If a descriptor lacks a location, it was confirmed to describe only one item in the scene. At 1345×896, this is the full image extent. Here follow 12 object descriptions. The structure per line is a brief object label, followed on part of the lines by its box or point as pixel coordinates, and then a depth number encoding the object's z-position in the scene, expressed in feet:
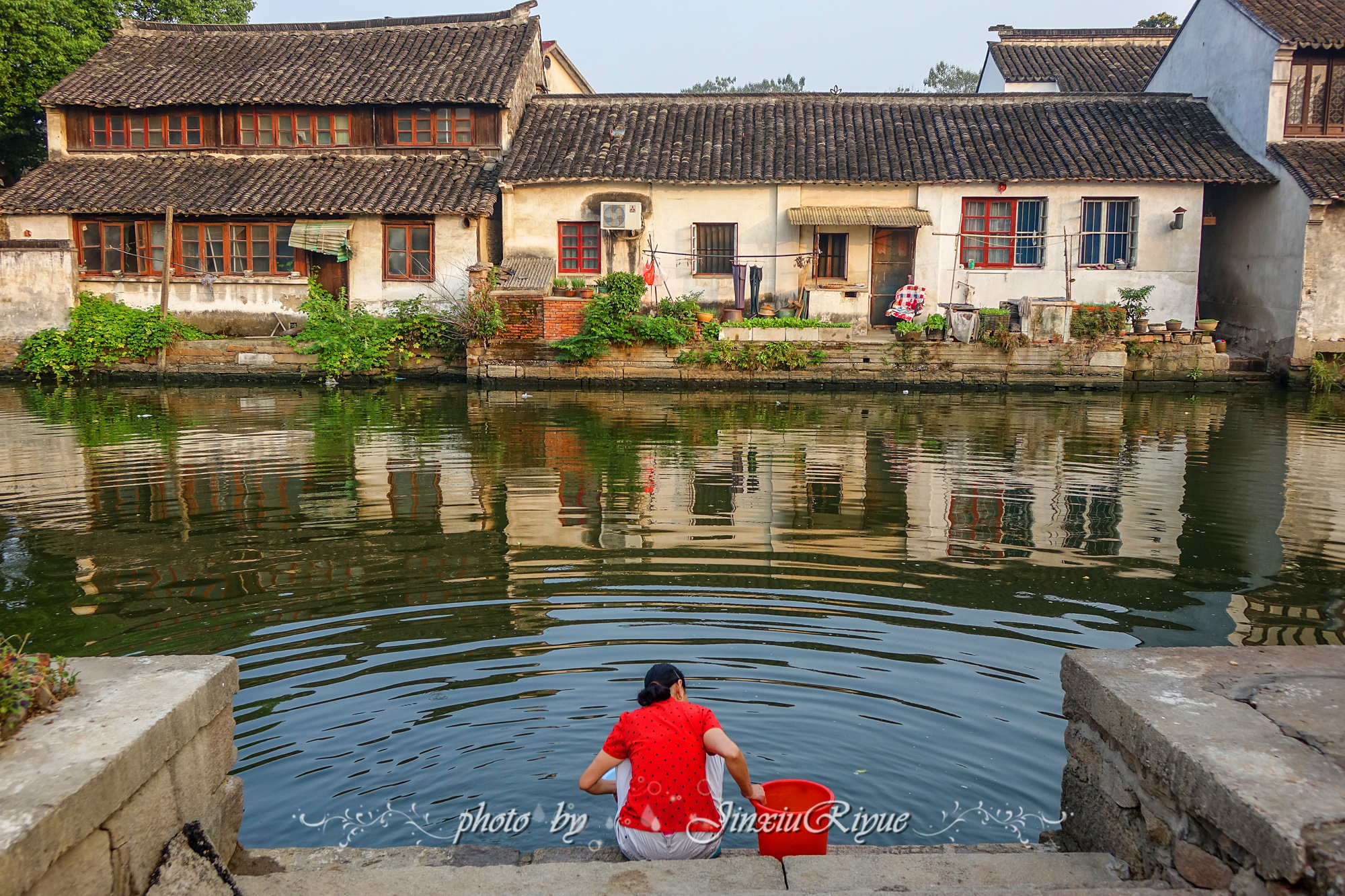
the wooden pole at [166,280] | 73.46
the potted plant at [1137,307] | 69.56
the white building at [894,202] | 73.41
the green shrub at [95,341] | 72.90
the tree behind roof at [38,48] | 82.28
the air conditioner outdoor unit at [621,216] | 75.25
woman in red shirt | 12.60
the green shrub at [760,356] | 68.44
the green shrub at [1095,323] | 68.33
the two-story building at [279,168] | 76.38
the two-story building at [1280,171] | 67.72
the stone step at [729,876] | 11.14
